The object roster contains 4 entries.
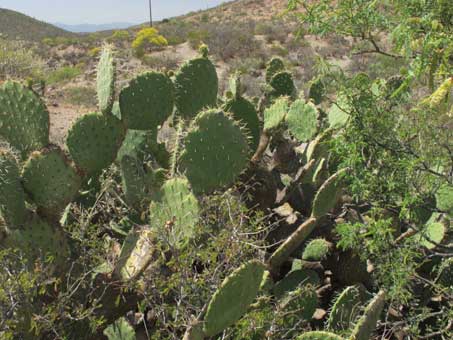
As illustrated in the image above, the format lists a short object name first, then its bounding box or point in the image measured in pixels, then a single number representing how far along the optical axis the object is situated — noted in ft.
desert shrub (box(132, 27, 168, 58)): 87.51
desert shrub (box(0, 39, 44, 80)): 59.06
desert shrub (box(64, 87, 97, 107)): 50.70
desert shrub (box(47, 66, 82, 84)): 67.21
